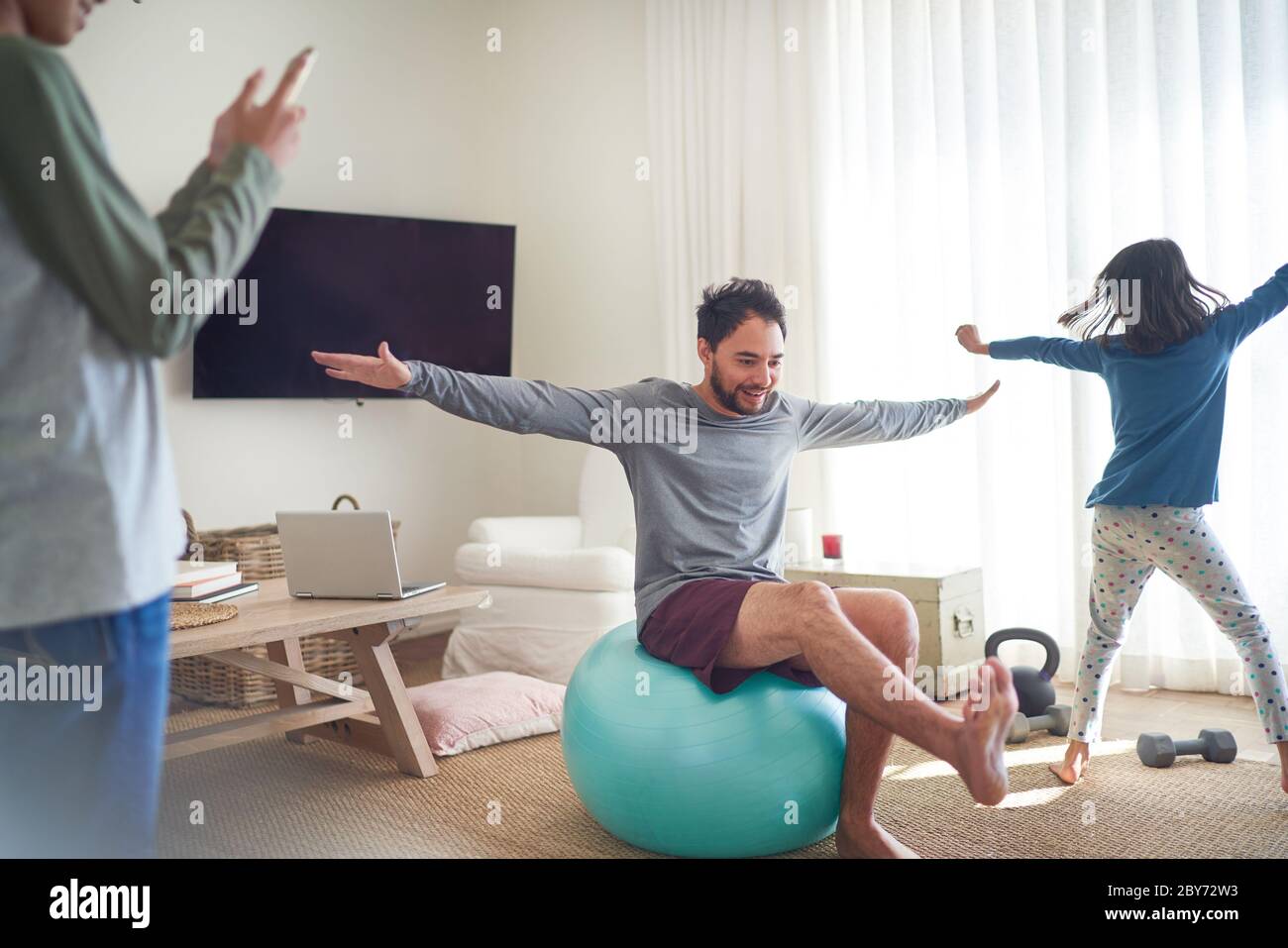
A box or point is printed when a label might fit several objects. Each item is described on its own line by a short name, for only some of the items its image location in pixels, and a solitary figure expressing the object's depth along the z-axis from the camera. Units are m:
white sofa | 3.62
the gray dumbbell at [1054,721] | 3.00
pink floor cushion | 3.01
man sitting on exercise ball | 1.98
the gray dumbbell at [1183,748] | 2.68
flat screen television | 4.01
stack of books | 2.69
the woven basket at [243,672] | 3.54
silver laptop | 2.72
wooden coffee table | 2.52
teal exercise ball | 2.04
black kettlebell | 3.03
